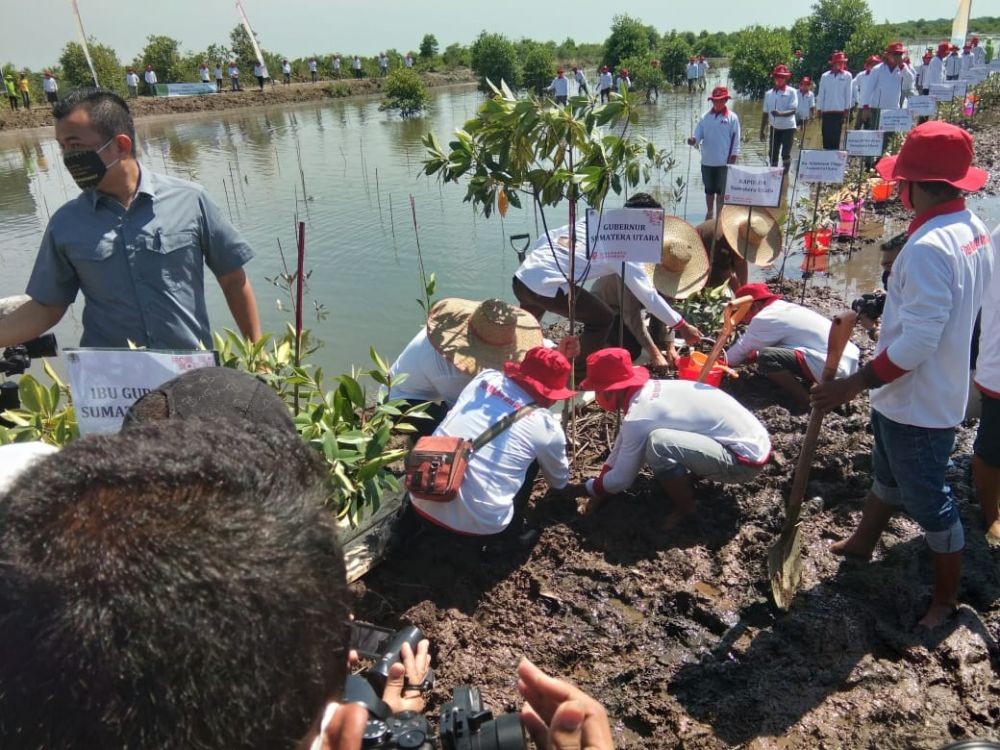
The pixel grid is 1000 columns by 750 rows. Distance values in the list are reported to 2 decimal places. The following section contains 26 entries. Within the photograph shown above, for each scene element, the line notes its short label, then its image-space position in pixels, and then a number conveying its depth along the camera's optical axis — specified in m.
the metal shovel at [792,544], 3.05
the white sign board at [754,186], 5.70
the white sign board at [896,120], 9.37
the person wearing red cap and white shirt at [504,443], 3.28
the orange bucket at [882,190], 10.59
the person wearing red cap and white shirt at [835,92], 12.59
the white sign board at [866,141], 7.74
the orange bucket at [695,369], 4.75
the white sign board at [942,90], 13.56
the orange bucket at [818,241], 7.09
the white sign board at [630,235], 3.84
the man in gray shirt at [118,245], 2.83
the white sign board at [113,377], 1.97
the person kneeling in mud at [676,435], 3.49
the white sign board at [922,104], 11.49
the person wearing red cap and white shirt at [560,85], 22.11
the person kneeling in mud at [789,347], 4.61
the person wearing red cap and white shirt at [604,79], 22.41
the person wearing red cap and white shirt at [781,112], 11.79
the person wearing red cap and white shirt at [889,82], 12.57
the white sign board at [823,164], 6.60
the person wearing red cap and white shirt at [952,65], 18.25
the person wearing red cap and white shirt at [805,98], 14.05
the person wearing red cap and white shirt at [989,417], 3.14
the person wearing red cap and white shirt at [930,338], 2.51
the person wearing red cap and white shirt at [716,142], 9.34
